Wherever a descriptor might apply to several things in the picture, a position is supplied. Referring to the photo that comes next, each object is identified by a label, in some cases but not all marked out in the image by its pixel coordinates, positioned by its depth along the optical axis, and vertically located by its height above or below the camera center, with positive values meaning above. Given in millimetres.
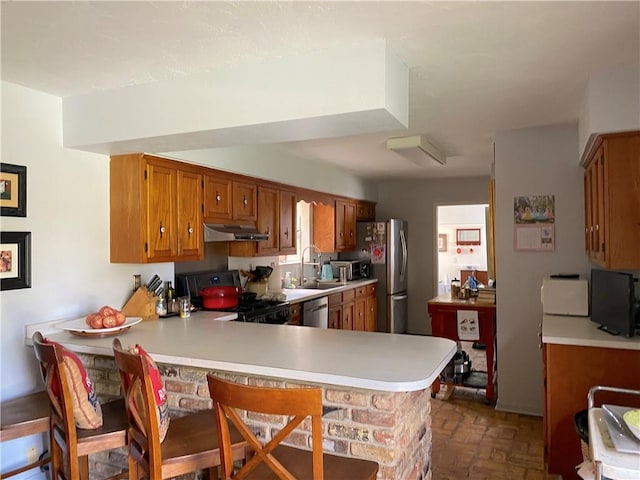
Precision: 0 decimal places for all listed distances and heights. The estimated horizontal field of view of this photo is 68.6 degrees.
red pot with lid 3725 -410
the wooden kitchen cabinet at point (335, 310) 5277 -750
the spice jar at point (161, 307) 3314 -428
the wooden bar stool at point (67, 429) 1877 -767
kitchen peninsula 1822 -514
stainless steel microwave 6215 -313
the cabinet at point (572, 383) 2602 -793
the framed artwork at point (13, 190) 2512 +314
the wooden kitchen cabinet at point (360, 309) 5938 -834
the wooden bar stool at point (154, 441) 1718 -776
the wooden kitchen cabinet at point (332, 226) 6012 +245
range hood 3701 +109
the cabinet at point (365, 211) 6786 +506
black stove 3805 -483
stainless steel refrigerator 6594 -204
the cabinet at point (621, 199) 2588 +242
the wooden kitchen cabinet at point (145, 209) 3078 +255
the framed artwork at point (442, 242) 8984 +41
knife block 3209 -408
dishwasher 4655 -696
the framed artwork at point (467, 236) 8789 +150
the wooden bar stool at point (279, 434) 1447 -619
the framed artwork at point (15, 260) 2514 -67
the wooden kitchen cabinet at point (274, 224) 4420 +213
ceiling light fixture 4047 +860
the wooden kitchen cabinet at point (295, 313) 4461 -653
